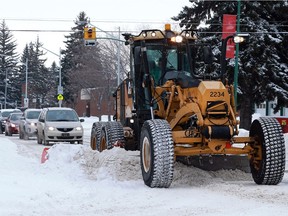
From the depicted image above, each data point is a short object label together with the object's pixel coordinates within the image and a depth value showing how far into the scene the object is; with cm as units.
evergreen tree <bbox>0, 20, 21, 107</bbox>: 10822
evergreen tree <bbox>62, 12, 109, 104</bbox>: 5906
